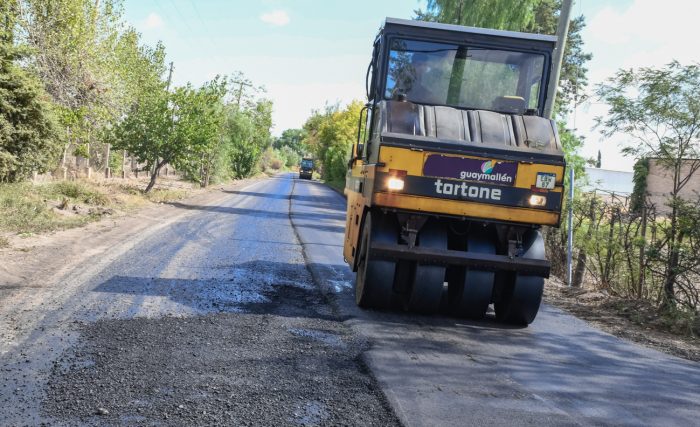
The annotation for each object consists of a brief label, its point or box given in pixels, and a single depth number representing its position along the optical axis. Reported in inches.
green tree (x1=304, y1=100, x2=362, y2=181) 1946.4
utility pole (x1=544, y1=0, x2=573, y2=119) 466.6
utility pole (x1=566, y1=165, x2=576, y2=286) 433.4
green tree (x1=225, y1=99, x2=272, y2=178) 1720.0
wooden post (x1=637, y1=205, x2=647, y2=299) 352.5
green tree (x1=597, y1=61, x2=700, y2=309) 326.3
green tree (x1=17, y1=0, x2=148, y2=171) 741.3
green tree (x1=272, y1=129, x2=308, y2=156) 6993.1
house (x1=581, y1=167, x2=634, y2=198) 2128.4
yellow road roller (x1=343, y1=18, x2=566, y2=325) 252.8
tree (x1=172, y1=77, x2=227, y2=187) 913.5
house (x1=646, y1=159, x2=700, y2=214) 337.7
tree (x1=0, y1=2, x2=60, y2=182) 563.5
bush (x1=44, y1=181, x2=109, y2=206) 673.2
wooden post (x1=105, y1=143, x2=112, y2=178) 1129.1
